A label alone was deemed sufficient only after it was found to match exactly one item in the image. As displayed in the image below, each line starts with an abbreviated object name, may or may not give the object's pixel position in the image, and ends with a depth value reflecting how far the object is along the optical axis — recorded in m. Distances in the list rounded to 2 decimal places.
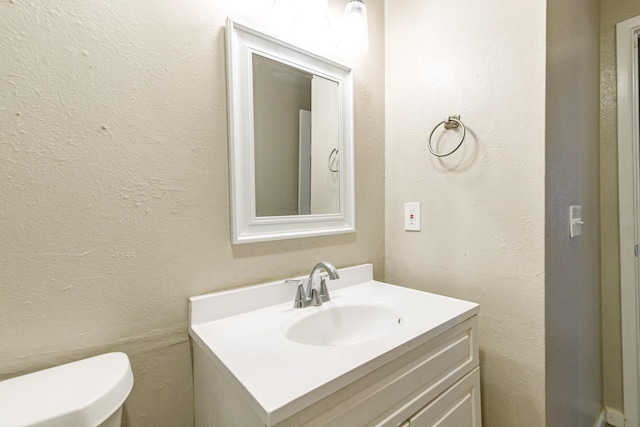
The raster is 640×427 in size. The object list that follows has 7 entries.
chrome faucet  0.94
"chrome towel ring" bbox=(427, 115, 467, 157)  1.06
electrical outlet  1.20
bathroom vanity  0.53
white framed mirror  0.89
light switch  1.08
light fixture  1.06
